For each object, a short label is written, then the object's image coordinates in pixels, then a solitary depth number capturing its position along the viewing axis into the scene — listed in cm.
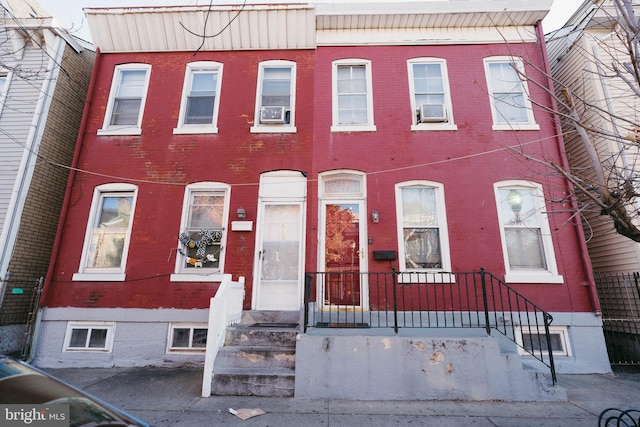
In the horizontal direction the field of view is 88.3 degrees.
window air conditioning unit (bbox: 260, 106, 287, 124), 761
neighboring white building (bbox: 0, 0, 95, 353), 673
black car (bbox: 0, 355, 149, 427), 170
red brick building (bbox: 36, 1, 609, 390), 659
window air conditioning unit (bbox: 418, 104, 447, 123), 741
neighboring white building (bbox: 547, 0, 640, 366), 666
